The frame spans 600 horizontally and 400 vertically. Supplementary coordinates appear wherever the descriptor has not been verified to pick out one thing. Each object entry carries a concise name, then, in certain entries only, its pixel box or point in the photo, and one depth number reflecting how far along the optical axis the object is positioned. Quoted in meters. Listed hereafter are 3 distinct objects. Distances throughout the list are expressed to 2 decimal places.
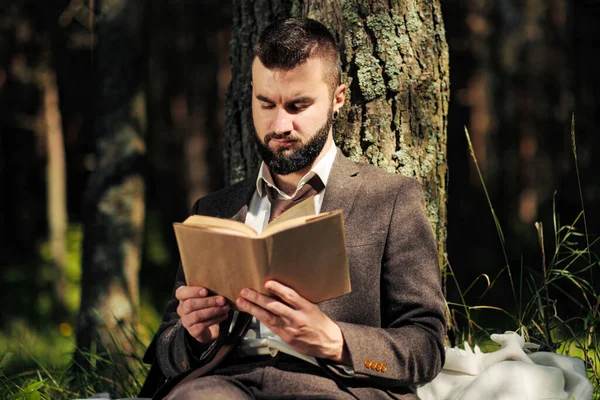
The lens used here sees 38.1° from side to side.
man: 2.83
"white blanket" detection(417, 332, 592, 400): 3.02
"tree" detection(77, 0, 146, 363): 6.29
